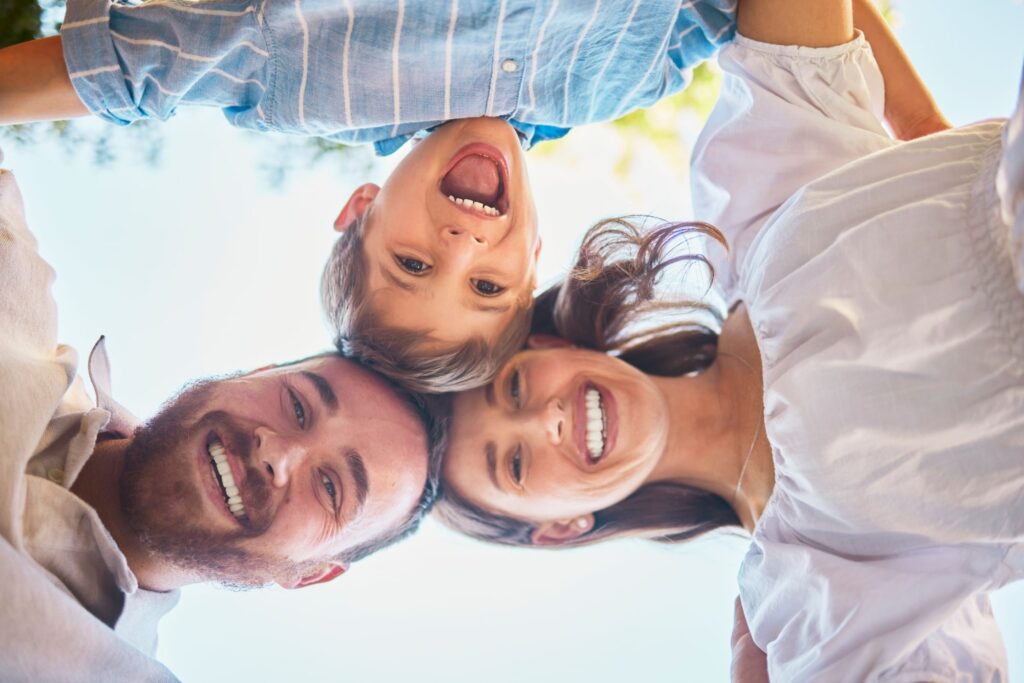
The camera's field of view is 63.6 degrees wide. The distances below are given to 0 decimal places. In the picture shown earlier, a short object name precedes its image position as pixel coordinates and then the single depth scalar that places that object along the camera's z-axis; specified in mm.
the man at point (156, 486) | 721
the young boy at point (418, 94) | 923
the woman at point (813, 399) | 735
